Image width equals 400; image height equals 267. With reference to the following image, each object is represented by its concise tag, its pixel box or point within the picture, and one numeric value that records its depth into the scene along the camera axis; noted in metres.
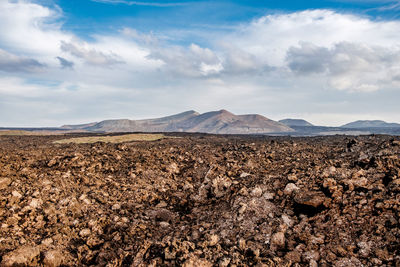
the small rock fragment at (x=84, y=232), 7.04
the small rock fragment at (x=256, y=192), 8.54
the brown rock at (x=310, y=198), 7.58
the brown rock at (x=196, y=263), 5.69
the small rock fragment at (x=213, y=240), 6.34
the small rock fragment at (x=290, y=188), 8.43
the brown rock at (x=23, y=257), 5.77
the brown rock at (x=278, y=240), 6.38
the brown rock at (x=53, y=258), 6.00
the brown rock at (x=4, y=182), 8.66
